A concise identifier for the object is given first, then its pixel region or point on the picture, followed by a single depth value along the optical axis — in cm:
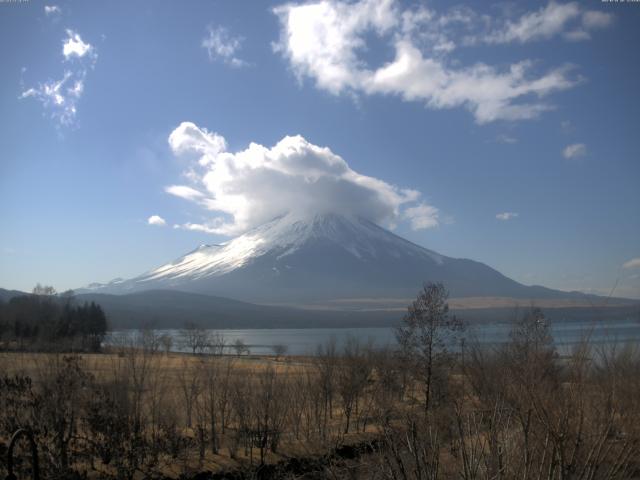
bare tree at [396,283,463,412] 2806
